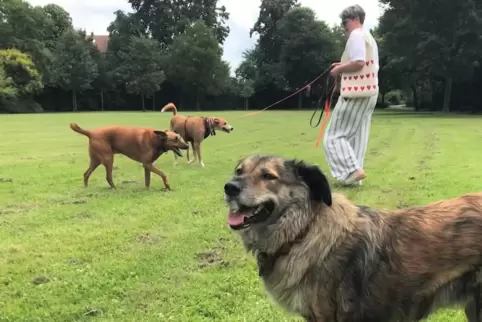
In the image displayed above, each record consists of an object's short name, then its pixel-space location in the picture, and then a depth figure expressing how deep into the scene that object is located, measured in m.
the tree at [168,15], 79.62
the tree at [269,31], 73.38
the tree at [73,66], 62.84
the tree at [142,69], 64.31
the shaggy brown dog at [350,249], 3.06
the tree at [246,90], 67.06
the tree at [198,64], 65.81
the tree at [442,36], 40.22
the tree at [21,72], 59.97
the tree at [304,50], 66.25
